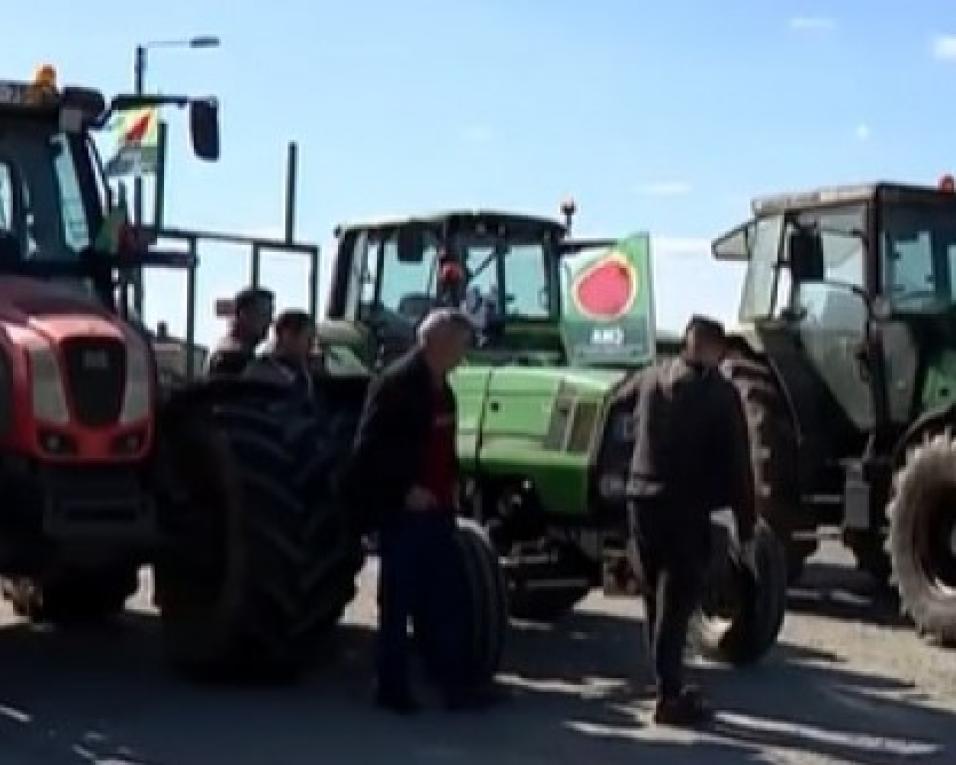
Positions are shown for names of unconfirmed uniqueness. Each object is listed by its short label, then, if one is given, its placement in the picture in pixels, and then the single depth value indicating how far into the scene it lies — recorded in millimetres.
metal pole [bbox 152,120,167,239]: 12578
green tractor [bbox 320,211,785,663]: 11125
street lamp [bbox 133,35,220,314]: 11016
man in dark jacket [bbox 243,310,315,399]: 10891
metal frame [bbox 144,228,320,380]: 11461
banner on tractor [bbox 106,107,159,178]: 11523
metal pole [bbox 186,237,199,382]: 11602
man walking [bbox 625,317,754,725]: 9211
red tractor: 9453
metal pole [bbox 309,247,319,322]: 15992
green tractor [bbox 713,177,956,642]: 13461
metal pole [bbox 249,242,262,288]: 15555
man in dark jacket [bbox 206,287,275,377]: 11680
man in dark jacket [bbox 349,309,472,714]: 9477
